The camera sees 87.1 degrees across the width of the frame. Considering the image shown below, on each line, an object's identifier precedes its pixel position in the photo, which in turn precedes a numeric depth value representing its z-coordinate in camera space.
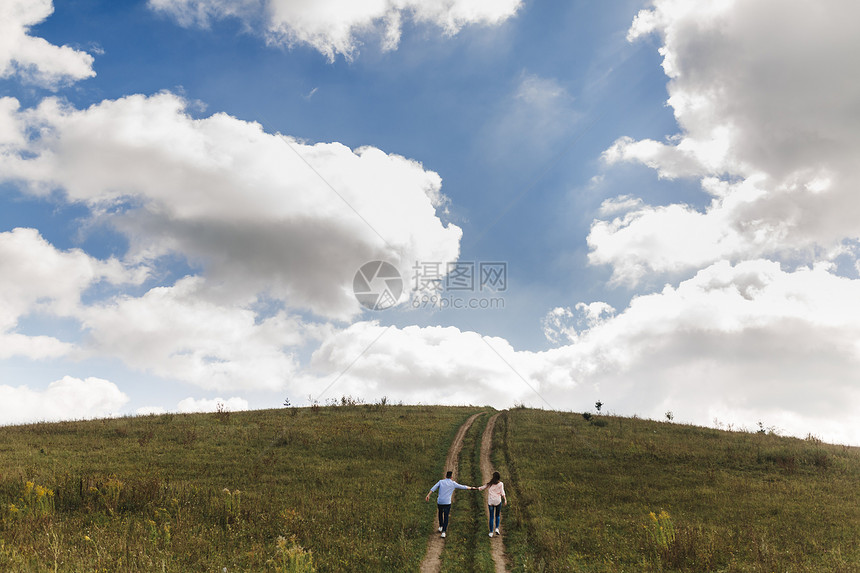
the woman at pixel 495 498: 16.31
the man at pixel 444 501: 16.33
